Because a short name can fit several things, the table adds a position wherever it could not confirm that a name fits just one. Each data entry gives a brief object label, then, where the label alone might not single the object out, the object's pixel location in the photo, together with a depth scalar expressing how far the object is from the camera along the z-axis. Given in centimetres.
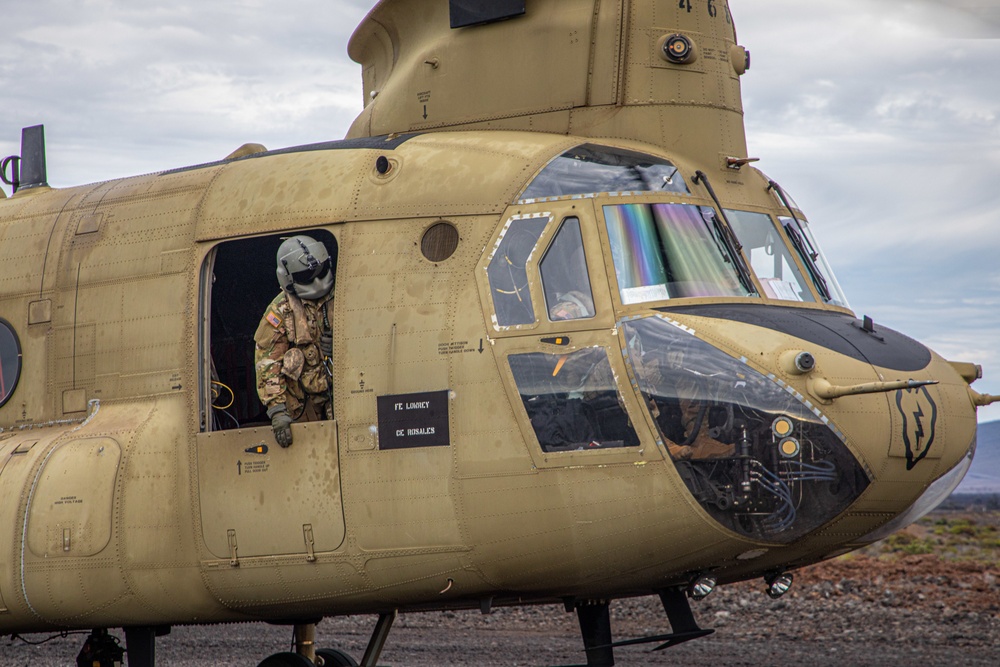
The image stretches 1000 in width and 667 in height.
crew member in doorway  1540
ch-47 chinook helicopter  1354
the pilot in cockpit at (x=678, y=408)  1335
